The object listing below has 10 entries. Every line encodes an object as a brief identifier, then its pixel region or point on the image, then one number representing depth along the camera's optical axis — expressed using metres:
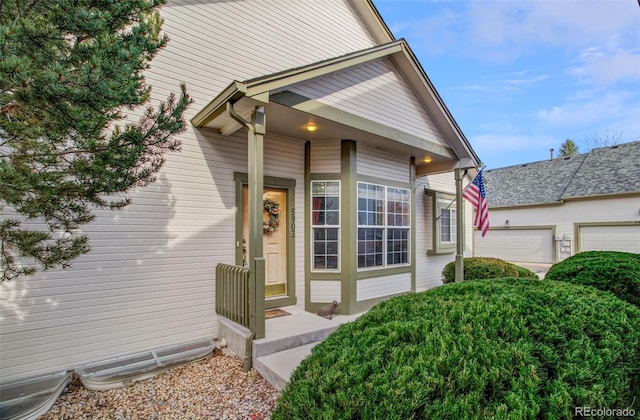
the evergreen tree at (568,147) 34.78
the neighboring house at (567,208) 13.02
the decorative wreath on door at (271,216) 5.64
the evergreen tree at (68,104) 1.80
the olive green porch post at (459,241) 7.09
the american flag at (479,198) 7.28
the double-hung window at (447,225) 8.86
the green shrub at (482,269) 7.92
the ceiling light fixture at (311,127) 5.08
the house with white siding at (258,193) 3.99
